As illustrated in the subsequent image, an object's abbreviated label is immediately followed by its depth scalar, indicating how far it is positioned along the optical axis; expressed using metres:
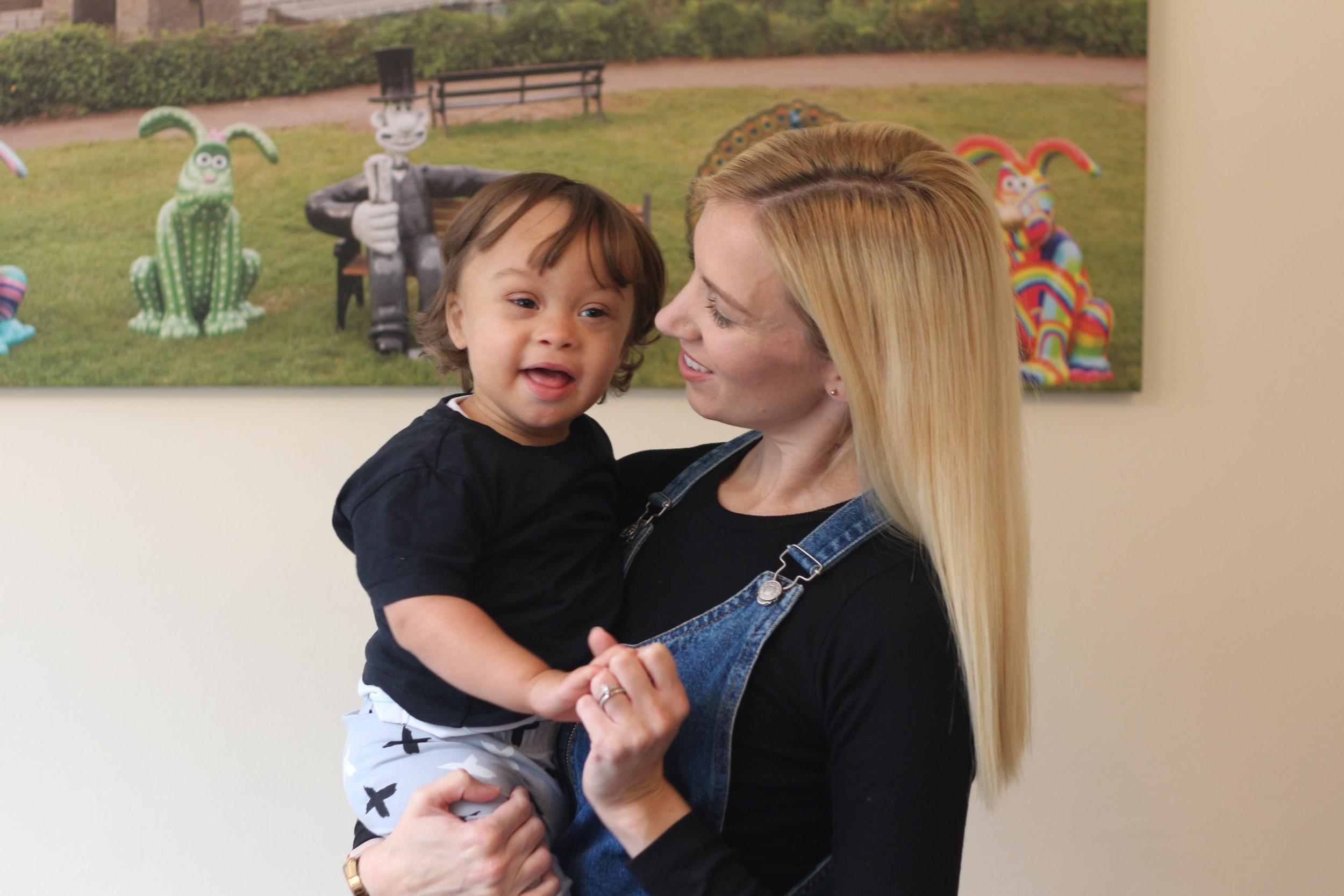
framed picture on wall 1.97
